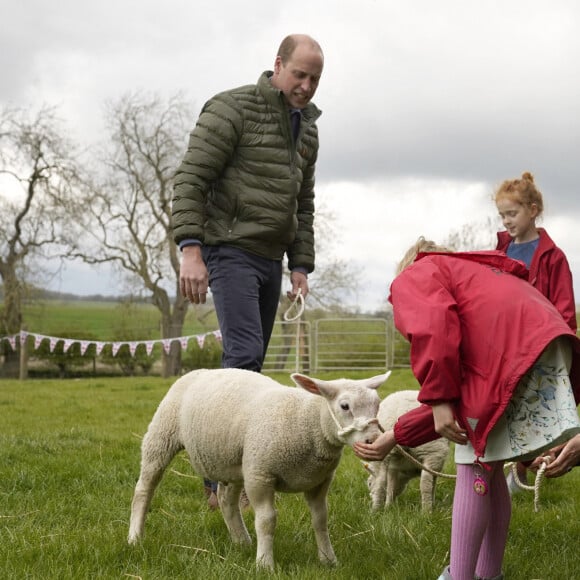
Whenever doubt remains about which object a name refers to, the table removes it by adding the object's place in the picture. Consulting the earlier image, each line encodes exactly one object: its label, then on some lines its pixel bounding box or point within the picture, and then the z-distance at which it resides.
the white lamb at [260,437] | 3.22
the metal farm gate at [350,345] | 23.39
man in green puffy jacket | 4.29
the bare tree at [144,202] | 29.27
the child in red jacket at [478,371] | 2.78
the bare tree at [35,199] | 28.70
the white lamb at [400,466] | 4.89
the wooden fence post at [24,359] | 24.21
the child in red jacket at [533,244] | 4.20
